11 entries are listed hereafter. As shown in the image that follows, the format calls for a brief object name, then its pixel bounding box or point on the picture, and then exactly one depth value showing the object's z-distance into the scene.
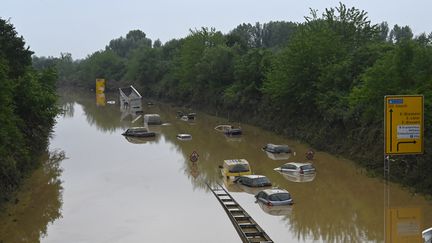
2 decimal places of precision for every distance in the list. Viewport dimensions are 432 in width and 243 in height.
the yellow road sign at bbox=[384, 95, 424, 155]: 28.42
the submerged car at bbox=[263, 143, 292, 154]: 49.16
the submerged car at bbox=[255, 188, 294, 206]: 30.75
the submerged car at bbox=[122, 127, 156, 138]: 63.41
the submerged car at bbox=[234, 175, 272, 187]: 35.69
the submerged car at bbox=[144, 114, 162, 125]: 76.75
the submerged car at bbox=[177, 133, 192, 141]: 61.12
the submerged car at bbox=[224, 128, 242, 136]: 62.19
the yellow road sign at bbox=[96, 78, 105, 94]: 150.12
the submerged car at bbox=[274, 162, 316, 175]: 40.03
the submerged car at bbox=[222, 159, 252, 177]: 38.88
